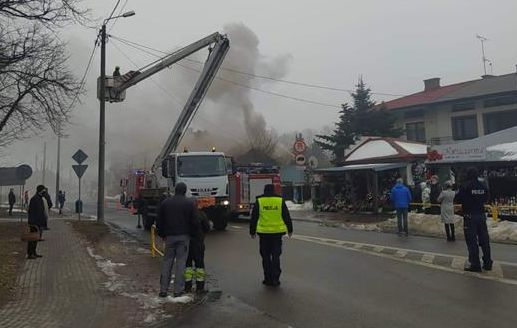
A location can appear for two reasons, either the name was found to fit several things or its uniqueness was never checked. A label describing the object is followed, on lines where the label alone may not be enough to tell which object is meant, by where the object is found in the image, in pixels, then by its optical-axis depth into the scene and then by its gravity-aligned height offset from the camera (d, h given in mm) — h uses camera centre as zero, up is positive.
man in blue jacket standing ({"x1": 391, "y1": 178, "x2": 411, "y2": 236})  16312 -90
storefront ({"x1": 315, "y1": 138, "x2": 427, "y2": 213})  25578 +1222
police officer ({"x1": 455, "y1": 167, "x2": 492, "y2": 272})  9234 -358
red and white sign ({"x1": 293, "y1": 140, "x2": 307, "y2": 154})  23328 +2402
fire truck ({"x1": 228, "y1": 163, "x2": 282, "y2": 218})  21422 +810
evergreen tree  39250 +5593
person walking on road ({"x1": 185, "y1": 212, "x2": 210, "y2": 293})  8023 -823
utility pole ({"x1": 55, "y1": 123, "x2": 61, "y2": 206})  50781 +4618
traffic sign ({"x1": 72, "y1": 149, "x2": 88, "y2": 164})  23375 +2309
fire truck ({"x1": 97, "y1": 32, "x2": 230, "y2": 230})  18062 +1515
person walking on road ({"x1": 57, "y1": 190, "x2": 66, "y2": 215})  42172 +930
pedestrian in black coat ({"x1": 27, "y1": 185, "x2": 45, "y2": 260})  12922 -19
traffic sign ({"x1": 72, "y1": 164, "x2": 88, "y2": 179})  23484 +1761
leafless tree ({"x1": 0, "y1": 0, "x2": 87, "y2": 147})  17158 +4490
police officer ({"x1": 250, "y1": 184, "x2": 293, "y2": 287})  8578 -411
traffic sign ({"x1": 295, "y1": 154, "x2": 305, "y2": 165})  23312 +1877
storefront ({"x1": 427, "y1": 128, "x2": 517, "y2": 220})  19750 +1404
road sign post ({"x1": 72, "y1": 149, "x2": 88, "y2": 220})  23406 +2063
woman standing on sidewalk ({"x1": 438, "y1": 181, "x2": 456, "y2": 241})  14698 -343
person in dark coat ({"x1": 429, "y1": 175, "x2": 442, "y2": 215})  19822 +116
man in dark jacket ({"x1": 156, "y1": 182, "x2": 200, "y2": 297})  7711 -353
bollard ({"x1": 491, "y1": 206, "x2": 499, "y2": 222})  16906 -548
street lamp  22766 +3176
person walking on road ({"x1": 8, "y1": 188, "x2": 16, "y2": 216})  35731 +877
